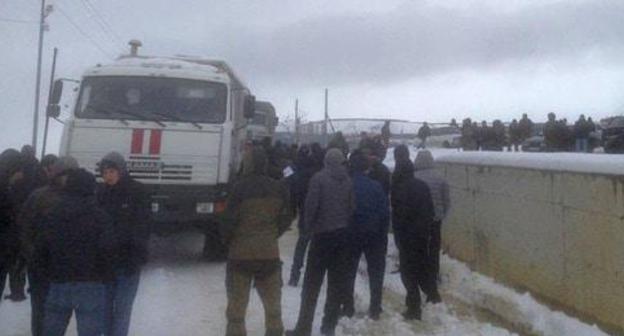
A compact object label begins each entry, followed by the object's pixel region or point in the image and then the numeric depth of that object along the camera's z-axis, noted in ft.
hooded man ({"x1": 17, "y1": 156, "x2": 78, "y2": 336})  17.65
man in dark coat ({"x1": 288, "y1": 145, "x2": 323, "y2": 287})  33.12
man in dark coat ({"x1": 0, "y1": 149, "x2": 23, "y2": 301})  24.16
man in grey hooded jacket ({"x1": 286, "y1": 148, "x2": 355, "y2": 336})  24.17
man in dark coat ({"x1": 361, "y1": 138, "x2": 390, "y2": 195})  30.91
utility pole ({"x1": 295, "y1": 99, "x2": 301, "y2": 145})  119.26
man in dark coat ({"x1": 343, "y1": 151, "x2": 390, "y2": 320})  25.94
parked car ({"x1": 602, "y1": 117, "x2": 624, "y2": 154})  60.44
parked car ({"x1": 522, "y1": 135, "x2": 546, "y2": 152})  77.91
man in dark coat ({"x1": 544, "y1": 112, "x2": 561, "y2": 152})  61.82
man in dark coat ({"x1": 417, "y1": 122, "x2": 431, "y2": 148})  86.11
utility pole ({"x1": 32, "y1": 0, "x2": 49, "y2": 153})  116.16
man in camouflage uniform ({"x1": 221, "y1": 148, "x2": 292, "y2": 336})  21.25
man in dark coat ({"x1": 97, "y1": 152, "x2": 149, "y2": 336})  20.67
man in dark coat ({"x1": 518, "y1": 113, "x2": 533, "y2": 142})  74.92
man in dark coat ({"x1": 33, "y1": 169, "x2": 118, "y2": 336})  17.07
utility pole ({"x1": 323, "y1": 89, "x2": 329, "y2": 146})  101.86
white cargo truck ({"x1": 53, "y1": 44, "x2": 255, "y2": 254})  37.32
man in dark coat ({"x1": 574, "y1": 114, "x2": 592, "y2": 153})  63.57
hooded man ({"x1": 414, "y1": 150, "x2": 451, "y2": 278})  30.76
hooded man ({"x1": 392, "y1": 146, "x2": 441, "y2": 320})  27.84
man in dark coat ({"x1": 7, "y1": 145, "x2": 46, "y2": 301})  24.99
